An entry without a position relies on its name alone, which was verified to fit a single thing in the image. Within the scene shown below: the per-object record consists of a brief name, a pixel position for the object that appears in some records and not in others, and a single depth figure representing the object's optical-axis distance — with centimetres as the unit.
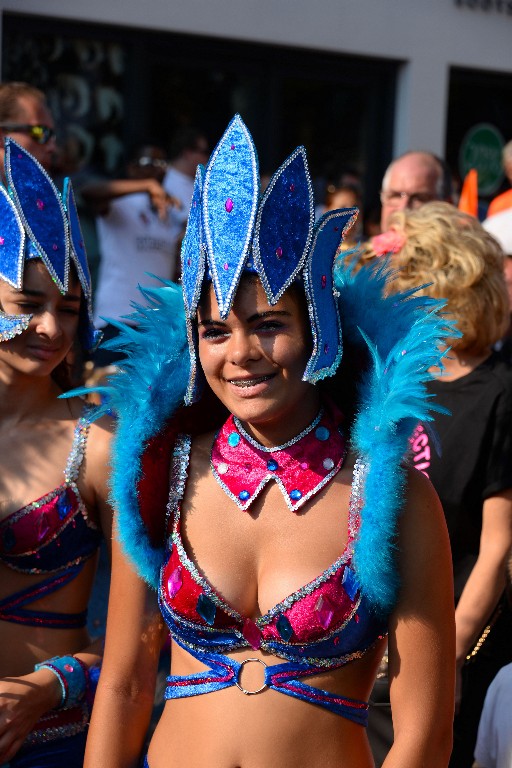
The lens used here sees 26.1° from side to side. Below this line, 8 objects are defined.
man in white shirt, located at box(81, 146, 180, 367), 639
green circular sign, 965
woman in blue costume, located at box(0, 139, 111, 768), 255
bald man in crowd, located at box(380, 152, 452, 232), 492
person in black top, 280
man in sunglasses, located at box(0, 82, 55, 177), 455
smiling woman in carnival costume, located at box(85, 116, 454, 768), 197
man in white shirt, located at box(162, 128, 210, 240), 709
